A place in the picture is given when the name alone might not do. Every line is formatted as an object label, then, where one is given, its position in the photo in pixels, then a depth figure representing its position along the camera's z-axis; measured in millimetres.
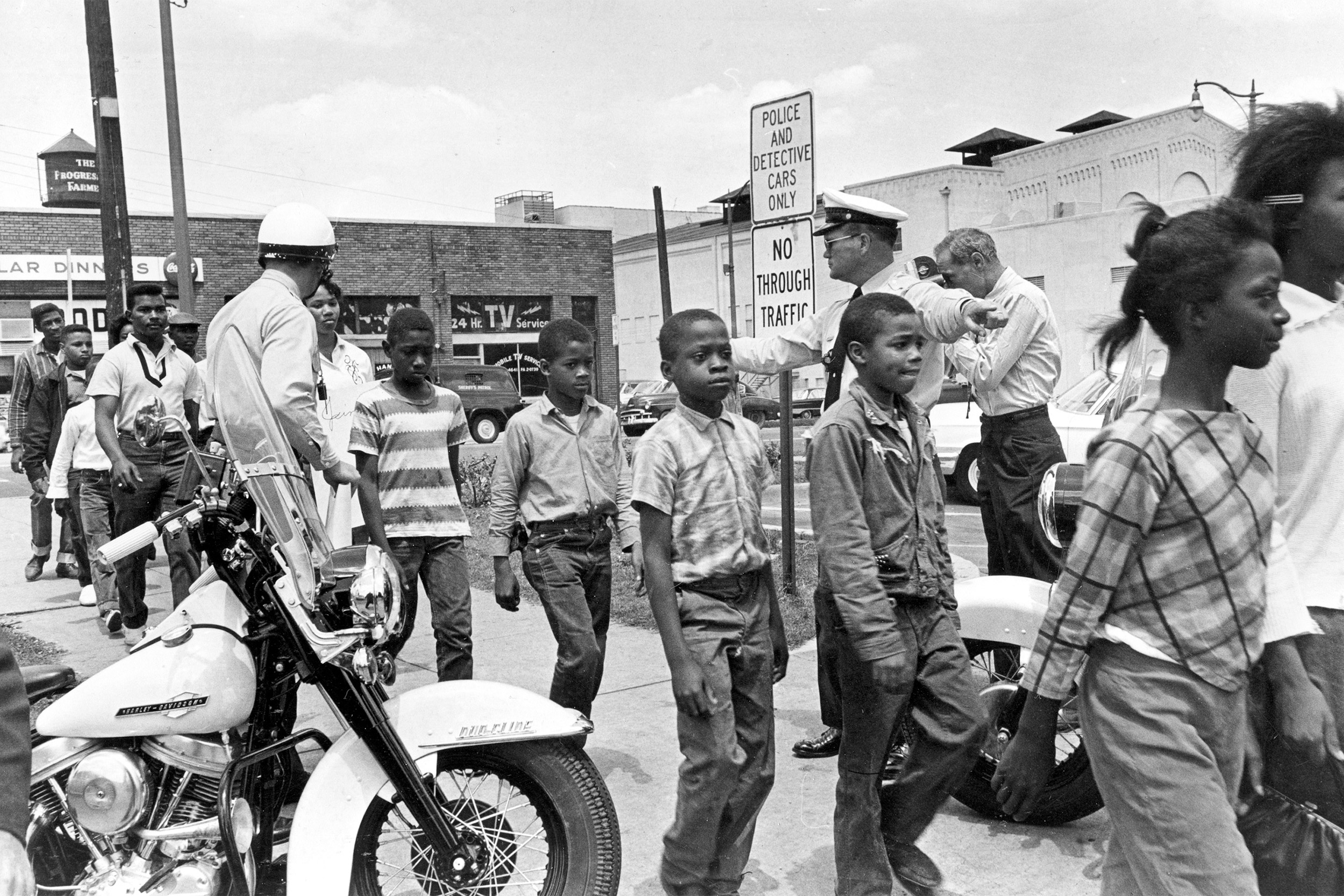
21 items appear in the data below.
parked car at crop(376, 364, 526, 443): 26906
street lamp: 26516
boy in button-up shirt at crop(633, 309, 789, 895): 3225
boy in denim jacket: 3189
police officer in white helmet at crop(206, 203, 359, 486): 3582
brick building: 29469
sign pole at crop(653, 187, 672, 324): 31750
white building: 27094
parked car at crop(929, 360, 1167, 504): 11961
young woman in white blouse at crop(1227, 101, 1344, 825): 2312
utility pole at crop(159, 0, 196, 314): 13836
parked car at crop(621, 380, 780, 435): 29344
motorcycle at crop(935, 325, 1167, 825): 3902
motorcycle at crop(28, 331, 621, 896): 2934
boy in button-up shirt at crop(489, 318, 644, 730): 4469
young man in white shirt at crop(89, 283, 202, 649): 6820
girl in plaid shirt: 2191
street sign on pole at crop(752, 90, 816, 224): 7070
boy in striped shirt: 4672
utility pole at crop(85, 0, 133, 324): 11352
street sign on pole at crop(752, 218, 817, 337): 7082
